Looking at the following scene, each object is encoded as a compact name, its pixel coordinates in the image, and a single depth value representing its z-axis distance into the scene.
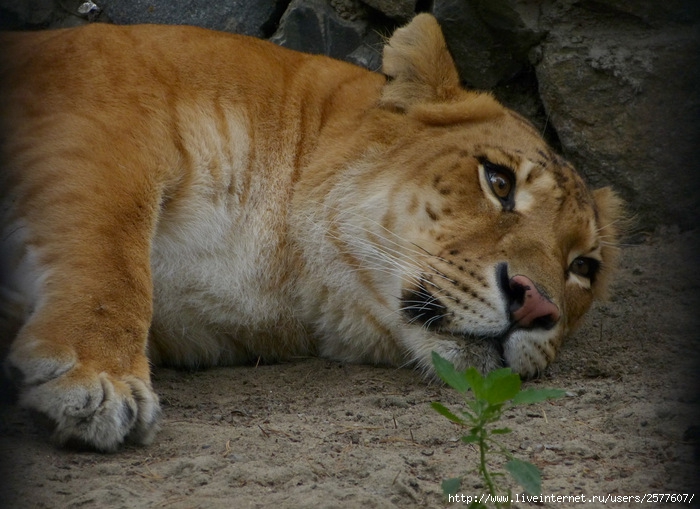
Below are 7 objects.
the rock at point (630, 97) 10.37
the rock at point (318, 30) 11.46
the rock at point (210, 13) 11.57
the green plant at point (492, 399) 4.75
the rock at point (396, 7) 11.22
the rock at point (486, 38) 10.78
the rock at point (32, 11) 11.79
